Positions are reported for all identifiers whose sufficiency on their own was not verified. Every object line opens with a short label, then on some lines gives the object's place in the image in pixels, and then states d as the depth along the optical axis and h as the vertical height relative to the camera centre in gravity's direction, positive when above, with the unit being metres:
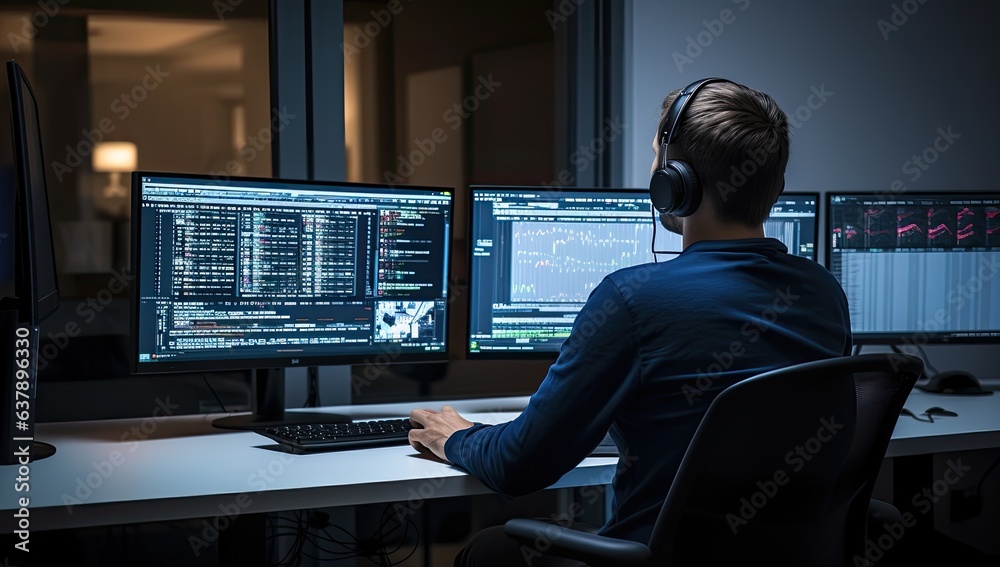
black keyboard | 1.54 -0.30
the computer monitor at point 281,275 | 1.65 -0.01
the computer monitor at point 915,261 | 2.22 +0.05
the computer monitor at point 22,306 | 1.40 -0.06
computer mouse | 2.22 -0.27
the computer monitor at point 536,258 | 1.96 +0.04
